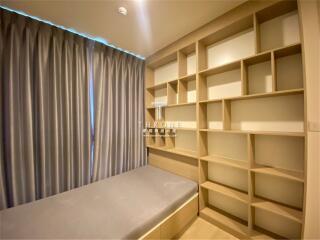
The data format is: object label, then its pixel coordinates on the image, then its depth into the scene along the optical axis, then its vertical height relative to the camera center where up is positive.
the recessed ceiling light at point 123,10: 1.43 +1.20
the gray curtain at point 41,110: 1.41 +0.15
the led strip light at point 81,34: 1.48 +1.23
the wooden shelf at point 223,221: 1.45 -1.19
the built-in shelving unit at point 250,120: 1.27 -0.02
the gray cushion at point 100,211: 1.03 -0.82
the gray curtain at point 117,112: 2.04 +0.16
